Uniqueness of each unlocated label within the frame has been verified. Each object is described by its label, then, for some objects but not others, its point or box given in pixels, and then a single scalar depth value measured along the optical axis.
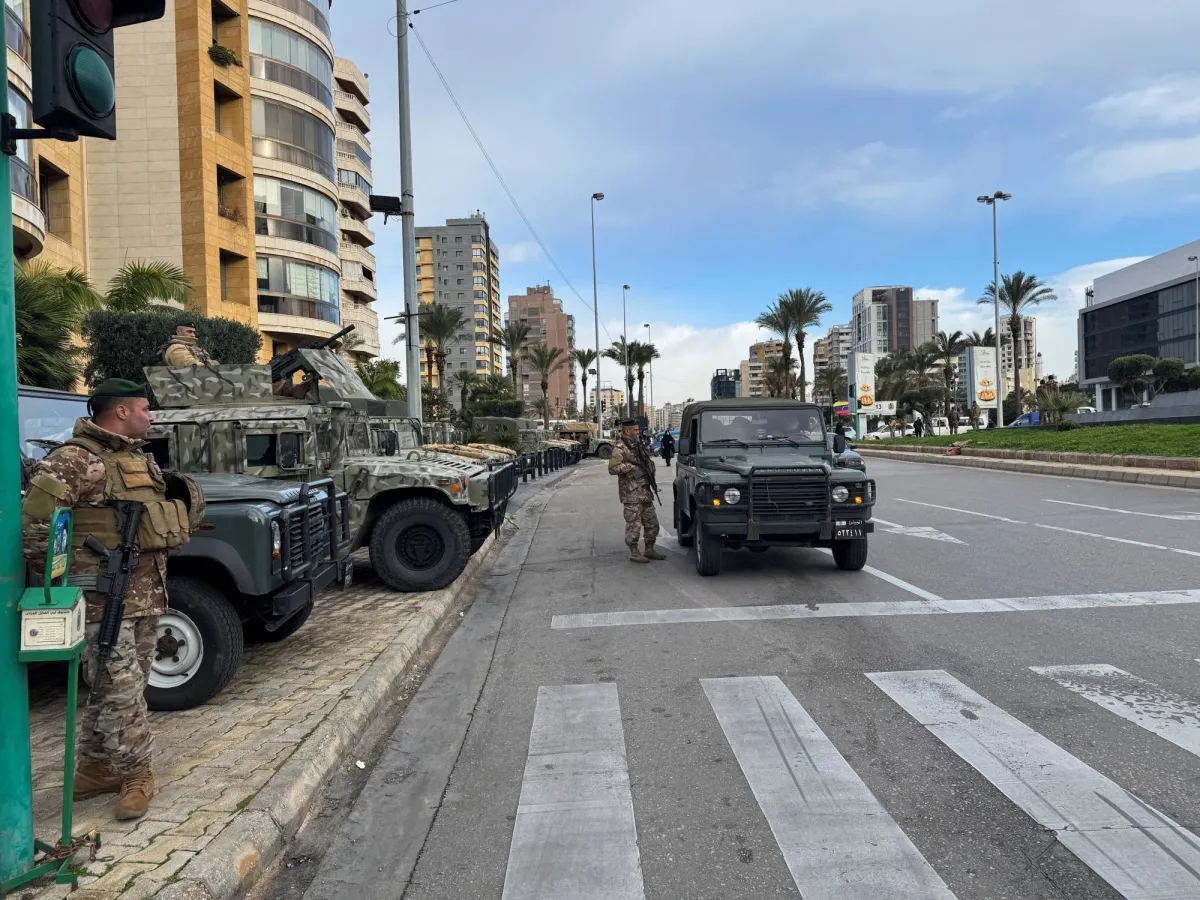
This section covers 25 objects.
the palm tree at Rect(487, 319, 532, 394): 61.72
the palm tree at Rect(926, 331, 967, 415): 64.38
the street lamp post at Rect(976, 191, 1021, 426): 39.41
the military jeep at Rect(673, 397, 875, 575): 7.91
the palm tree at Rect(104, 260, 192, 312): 16.66
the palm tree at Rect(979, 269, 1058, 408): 45.72
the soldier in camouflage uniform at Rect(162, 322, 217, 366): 7.79
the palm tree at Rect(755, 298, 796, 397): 49.88
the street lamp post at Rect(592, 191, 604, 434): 48.78
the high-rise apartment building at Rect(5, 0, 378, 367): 30.47
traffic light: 2.62
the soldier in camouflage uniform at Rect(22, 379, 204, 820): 3.15
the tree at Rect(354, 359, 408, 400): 34.69
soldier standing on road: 9.60
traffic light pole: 2.64
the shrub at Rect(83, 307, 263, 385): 15.32
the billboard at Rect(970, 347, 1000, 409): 42.38
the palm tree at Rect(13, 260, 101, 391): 11.73
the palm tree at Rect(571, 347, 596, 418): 68.38
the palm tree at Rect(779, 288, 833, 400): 49.25
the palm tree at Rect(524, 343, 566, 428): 61.91
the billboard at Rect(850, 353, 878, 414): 50.28
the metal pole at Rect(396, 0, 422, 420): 14.36
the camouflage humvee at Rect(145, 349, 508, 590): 6.92
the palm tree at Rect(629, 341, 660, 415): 73.50
